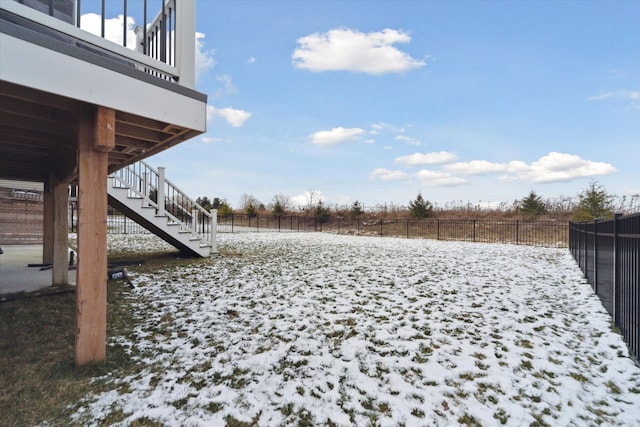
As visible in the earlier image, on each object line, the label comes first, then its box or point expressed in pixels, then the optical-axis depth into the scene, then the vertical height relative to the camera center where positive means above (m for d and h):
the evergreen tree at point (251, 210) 29.52 +0.55
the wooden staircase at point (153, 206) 6.95 +0.23
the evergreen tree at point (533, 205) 17.25 +0.62
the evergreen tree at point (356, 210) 23.94 +0.46
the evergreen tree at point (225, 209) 30.82 +0.68
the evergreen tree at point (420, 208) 19.66 +0.51
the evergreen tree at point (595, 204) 13.09 +0.54
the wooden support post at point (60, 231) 5.00 -0.26
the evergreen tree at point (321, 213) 23.81 +0.21
